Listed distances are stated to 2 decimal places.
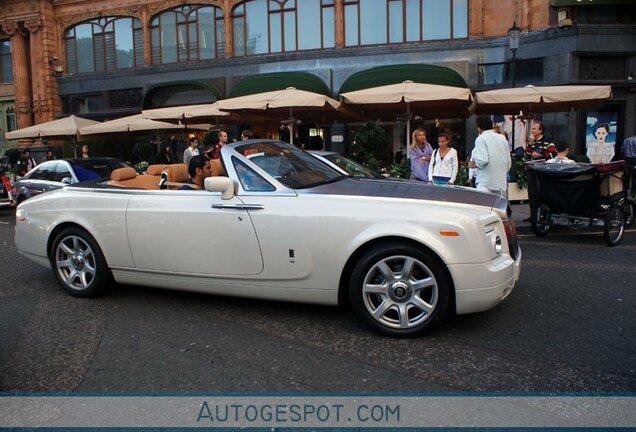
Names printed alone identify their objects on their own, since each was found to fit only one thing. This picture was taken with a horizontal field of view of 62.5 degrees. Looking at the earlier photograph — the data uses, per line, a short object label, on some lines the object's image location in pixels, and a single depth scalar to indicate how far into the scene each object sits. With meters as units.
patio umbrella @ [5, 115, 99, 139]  18.06
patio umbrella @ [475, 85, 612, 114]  11.92
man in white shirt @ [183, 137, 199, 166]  14.22
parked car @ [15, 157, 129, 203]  11.20
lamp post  15.29
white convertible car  3.88
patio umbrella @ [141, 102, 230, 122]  15.01
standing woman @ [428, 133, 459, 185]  8.10
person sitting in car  5.22
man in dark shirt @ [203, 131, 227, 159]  10.75
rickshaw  7.64
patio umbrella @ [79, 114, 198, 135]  17.56
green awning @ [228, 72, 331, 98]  20.53
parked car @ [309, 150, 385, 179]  8.37
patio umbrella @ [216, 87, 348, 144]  12.43
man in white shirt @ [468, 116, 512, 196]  7.53
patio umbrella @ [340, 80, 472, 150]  11.45
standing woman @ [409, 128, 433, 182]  9.02
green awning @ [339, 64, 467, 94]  18.91
